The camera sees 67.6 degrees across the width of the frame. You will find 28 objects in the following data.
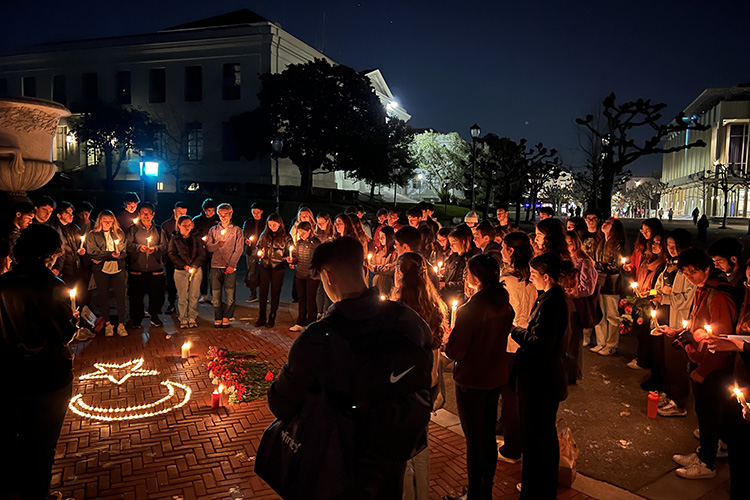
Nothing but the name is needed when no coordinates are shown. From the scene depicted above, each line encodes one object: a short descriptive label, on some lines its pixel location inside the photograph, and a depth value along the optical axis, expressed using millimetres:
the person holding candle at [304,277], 9438
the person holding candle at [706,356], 4609
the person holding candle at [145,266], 9391
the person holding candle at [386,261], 8250
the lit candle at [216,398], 6230
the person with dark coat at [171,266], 10492
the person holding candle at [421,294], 4531
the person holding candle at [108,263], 8883
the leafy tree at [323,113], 35062
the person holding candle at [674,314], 5898
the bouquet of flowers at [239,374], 6477
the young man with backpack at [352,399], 2443
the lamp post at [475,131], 27625
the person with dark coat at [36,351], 3771
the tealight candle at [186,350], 7806
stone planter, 9969
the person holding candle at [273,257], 9609
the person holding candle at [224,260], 9742
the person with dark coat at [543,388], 3979
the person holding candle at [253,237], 10749
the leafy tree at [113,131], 39000
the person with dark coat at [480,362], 4207
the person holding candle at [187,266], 9492
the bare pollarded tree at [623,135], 26109
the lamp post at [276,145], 20953
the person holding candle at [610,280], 8320
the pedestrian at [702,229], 29234
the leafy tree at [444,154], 51031
